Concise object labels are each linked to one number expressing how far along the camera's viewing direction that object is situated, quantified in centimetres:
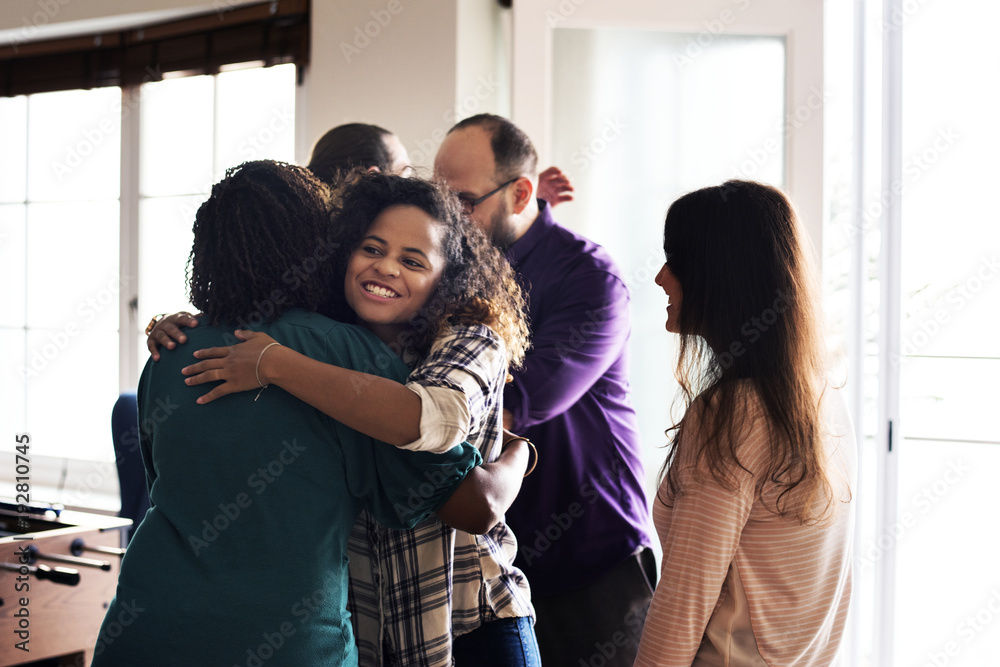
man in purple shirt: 163
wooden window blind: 319
